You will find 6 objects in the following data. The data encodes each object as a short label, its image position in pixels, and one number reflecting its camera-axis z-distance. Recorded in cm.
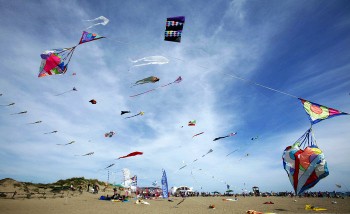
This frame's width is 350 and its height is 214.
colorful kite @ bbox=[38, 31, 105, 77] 965
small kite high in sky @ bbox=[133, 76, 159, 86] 1178
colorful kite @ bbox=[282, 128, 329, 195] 623
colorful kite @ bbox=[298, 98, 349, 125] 777
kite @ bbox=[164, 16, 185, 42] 961
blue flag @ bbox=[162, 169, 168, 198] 2784
